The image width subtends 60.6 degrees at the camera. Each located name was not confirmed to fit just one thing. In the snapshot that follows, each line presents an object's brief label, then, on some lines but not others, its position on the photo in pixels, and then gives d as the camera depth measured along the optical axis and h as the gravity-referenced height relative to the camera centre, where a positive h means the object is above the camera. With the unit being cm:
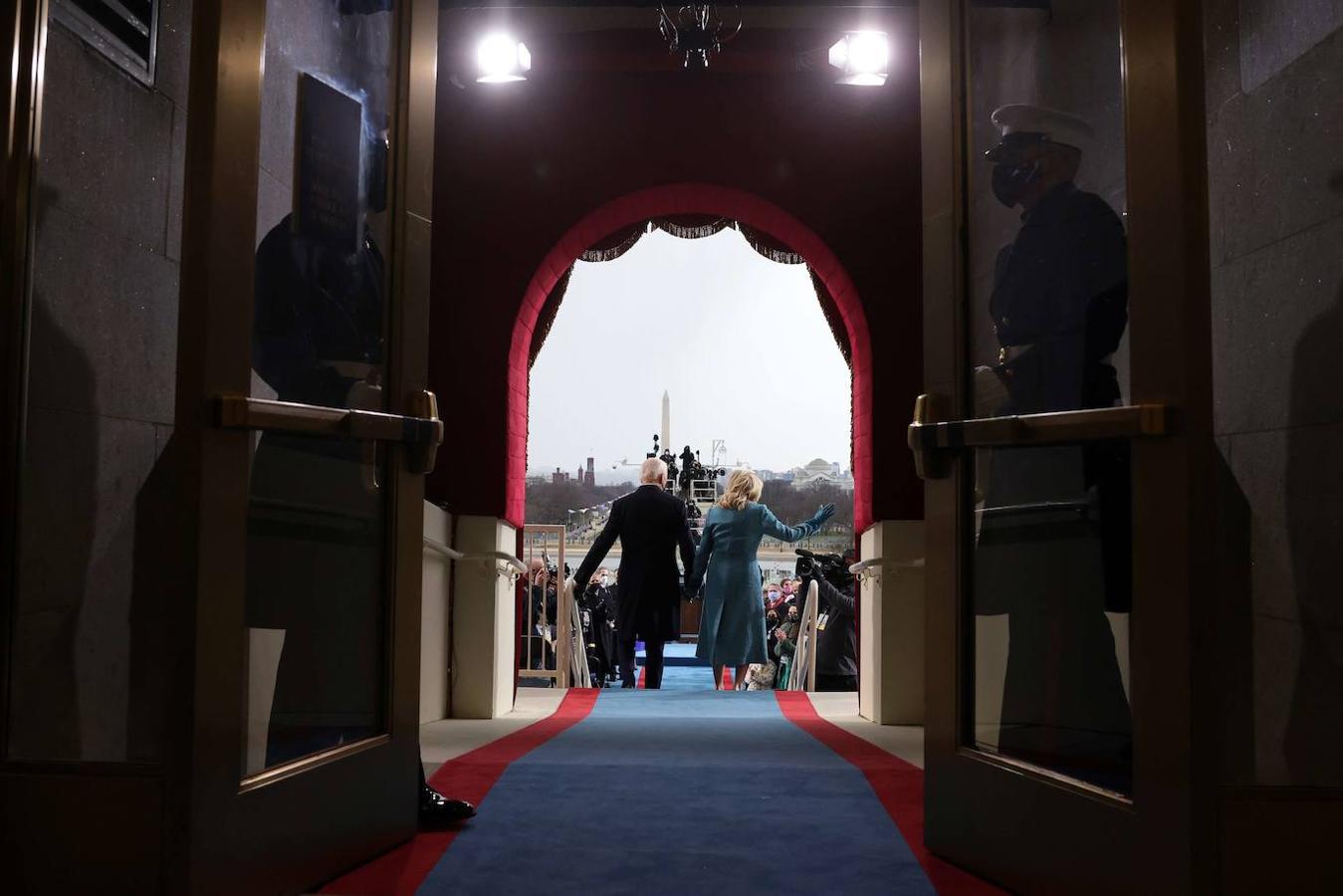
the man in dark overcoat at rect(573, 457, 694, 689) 596 +7
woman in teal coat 612 +0
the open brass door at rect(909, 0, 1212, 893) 153 +21
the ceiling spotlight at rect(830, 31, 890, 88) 491 +220
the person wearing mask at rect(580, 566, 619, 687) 831 -40
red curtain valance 620 +176
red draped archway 516 +138
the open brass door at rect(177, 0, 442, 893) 157 +22
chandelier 474 +224
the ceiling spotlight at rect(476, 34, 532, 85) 485 +215
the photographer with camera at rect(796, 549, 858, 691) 654 -35
